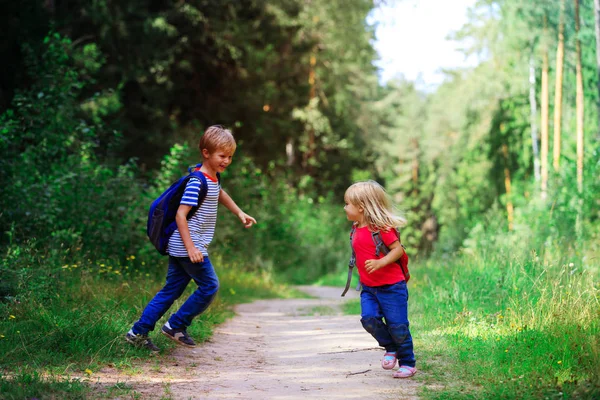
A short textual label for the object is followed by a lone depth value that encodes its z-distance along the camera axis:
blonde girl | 5.39
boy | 5.89
